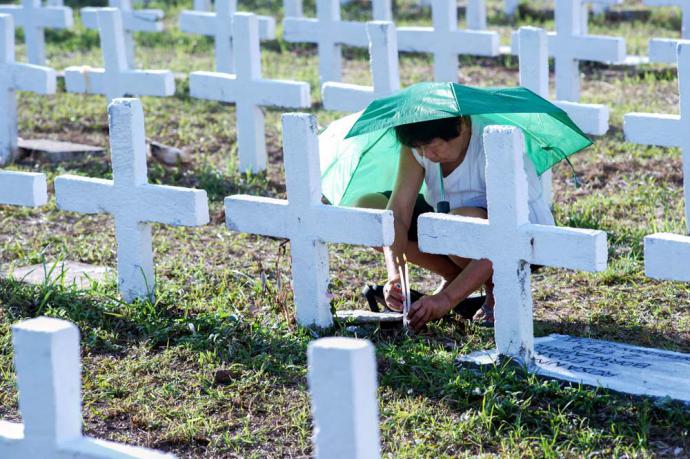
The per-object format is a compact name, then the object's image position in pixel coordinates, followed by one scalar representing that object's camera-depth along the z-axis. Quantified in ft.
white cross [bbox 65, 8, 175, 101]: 44.50
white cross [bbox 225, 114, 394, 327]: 25.94
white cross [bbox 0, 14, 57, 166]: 43.65
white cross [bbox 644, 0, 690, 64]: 46.93
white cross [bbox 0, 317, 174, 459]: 13.82
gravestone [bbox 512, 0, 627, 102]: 45.24
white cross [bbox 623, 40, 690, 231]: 32.53
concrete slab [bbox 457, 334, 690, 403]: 23.16
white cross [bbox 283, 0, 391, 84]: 54.54
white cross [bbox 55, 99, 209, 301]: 27.94
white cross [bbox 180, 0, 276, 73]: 53.31
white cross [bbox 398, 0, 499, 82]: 47.32
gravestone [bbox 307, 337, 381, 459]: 12.72
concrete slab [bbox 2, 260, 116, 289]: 31.22
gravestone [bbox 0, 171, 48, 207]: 29.55
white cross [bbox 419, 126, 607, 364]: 23.25
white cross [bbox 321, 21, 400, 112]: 39.40
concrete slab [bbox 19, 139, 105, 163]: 46.03
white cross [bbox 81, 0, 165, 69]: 62.36
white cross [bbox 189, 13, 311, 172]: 42.39
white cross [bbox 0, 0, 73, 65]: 58.65
